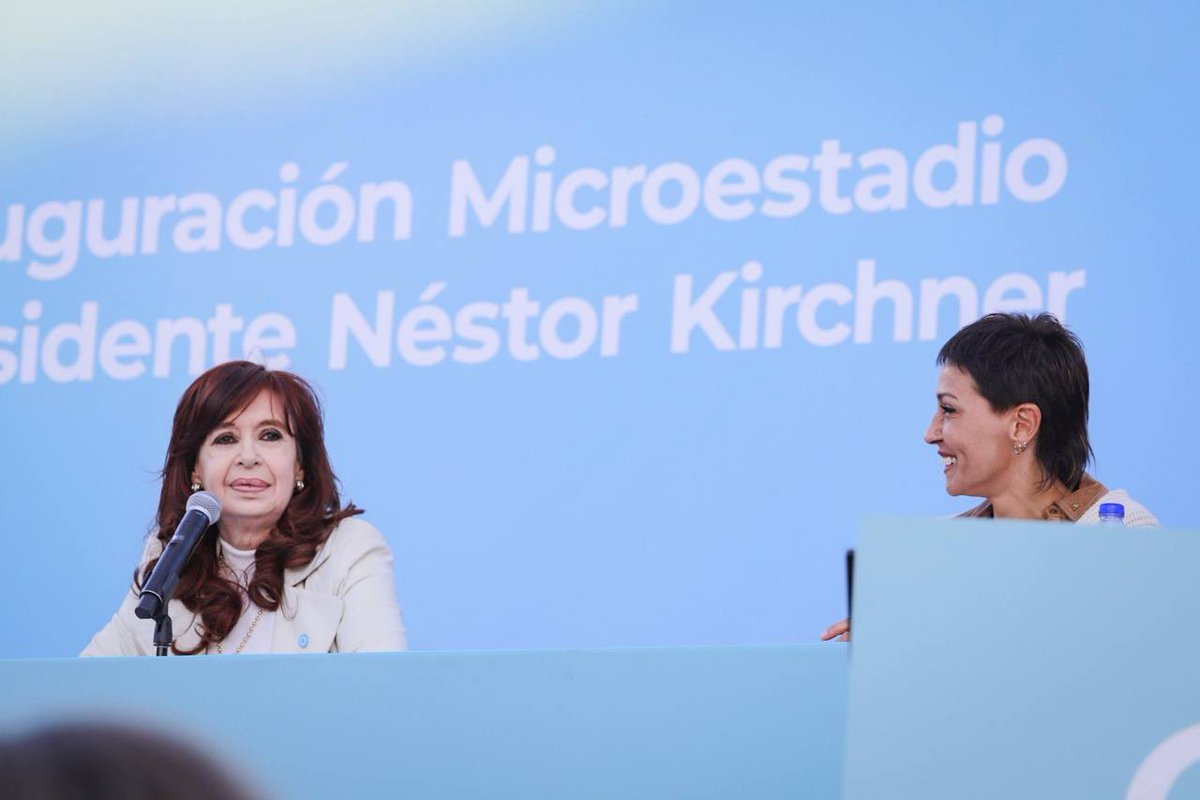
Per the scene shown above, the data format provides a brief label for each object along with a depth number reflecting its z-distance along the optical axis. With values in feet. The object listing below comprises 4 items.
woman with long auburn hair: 20.38
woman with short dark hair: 20.18
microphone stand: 16.16
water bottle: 17.33
